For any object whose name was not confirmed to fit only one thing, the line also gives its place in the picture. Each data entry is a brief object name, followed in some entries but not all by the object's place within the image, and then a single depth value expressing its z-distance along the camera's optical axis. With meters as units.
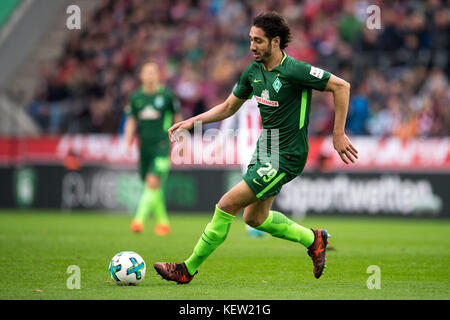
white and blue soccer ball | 14.45
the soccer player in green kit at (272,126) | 14.20
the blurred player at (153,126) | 27.16
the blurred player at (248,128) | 26.03
